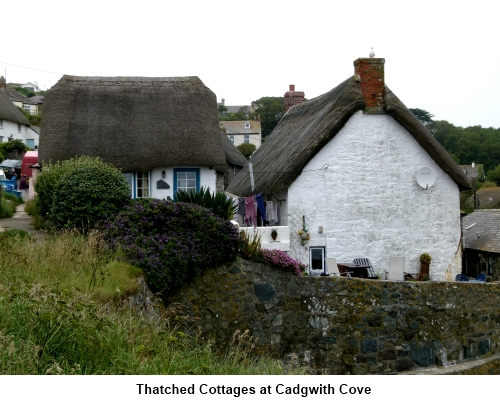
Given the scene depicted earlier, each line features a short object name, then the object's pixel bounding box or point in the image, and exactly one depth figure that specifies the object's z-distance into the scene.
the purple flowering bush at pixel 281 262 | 12.11
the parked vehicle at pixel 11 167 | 34.23
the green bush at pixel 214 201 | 13.52
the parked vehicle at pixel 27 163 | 31.14
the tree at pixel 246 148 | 60.94
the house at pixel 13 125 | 52.94
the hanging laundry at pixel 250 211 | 18.67
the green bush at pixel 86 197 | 12.30
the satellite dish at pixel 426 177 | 17.62
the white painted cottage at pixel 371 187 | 17.23
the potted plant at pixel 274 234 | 16.38
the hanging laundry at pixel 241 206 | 19.66
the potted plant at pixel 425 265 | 17.56
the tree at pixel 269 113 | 89.44
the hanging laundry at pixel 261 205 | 18.27
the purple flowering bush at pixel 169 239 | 10.48
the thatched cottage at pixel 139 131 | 20.03
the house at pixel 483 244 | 22.55
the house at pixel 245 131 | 75.44
